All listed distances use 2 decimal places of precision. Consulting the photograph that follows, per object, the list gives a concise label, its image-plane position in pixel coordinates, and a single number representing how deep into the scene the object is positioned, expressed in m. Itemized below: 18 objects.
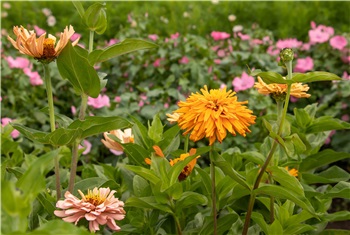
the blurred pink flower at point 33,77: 3.36
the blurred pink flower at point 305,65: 3.62
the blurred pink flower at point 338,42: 3.66
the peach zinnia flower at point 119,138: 1.89
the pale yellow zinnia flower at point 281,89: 1.61
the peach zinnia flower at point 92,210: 1.40
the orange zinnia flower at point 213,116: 1.41
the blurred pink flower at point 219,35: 3.86
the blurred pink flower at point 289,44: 3.82
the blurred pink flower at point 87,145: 3.00
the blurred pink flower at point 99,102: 3.09
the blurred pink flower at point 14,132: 2.89
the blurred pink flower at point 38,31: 3.97
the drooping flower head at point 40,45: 1.50
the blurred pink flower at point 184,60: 3.54
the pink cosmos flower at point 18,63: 3.38
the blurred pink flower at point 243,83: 3.22
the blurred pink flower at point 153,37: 3.80
